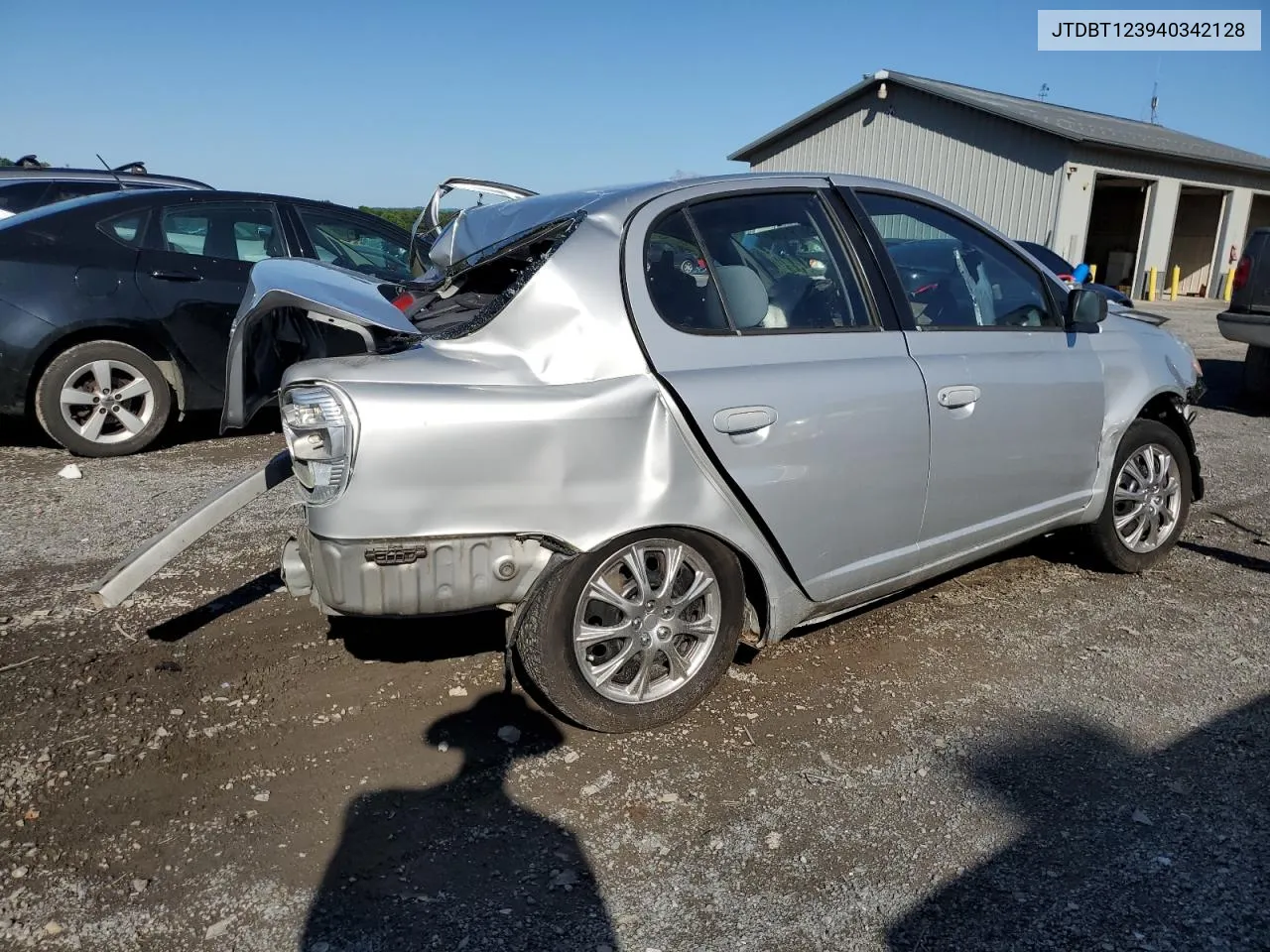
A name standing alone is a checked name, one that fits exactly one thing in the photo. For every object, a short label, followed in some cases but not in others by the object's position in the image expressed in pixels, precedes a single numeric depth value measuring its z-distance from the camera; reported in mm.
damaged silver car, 2631
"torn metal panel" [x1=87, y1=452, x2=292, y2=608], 2965
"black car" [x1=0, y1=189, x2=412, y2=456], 5902
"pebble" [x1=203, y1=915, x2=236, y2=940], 2199
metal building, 19781
